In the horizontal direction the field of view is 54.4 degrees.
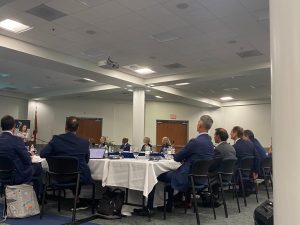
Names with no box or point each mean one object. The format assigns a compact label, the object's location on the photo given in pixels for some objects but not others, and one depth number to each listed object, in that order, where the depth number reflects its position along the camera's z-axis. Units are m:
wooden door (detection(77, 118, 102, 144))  13.94
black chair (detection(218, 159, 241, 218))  4.01
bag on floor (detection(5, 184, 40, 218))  3.41
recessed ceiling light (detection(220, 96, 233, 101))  13.59
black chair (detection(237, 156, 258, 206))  4.75
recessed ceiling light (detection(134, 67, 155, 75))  9.04
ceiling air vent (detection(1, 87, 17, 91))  12.53
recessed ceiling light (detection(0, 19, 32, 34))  5.81
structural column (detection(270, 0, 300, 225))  1.27
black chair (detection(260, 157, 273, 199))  5.29
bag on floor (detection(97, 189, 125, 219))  3.55
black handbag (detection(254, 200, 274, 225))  1.61
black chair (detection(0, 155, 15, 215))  3.39
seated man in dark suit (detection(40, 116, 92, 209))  3.51
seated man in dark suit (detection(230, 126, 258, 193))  5.29
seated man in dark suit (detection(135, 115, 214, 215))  3.50
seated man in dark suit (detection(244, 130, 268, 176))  5.54
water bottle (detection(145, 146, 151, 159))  4.27
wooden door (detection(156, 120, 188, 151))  14.50
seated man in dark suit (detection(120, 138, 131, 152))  6.95
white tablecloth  3.44
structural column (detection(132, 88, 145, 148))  10.56
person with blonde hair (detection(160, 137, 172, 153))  7.19
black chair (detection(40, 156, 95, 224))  3.31
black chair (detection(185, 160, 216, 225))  3.41
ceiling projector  7.69
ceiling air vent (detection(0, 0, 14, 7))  4.42
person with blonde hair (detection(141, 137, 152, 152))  7.97
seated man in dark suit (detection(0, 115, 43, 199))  3.46
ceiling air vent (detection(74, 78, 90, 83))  10.56
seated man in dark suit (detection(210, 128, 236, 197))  4.09
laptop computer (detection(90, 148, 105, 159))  3.98
